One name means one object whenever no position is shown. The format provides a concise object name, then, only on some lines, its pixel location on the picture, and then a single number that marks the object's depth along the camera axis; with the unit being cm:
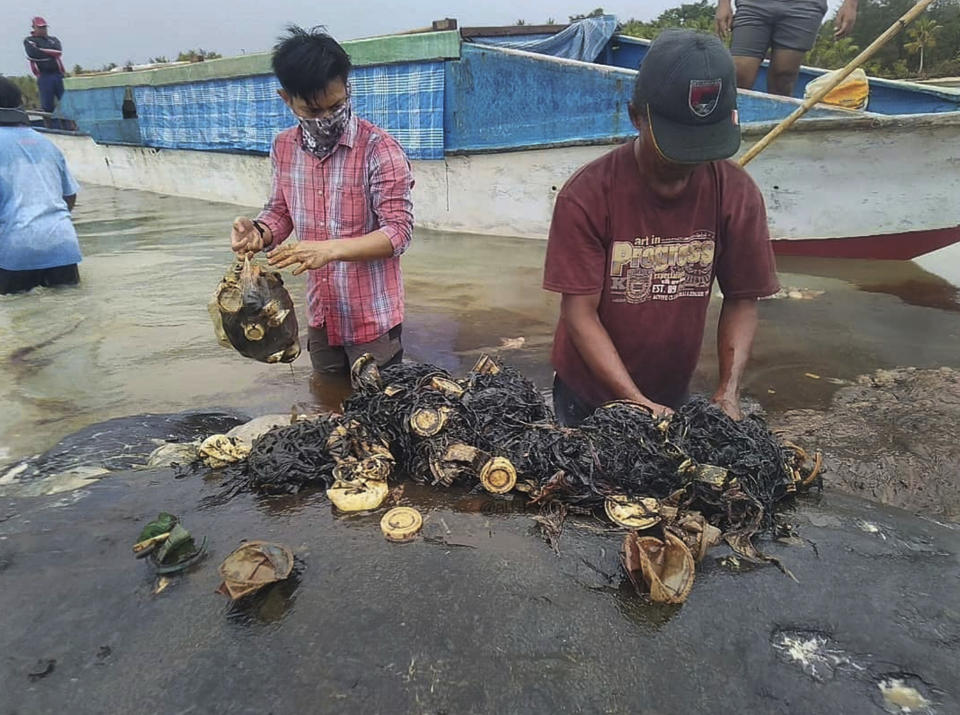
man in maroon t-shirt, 237
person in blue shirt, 638
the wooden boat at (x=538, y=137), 642
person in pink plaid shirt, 290
